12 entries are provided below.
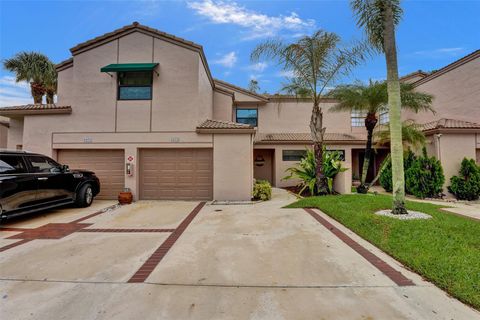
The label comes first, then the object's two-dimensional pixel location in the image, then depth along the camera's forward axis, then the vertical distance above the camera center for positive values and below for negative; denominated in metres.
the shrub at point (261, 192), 9.84 -1.03
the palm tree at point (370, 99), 10.45 +3.27
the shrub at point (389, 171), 12.15 -0.17
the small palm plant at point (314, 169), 10.55 -0.04
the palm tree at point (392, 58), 6.10 +3.05
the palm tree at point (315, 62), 9.18 +4.43
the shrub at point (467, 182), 10.41 -0.66
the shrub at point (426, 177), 10.84 -0.45
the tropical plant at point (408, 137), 10.78 +1.56
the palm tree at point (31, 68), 15.11 +6.80
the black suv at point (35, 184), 5.78 -0.46
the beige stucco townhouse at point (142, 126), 9.65 +1.87
